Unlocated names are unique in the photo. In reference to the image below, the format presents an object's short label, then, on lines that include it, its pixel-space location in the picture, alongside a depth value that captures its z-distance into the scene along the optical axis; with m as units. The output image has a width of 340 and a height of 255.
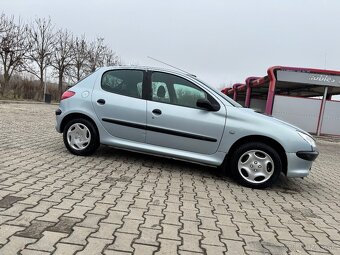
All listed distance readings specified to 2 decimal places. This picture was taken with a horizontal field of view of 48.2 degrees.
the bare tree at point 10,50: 30.27
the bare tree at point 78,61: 38.41
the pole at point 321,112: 19.58
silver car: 5.71
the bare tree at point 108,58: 42.69
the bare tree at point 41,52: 35.22
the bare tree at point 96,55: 40.00
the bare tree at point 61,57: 37.06
